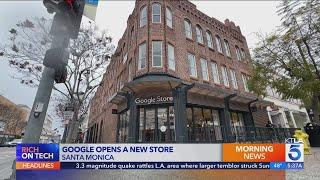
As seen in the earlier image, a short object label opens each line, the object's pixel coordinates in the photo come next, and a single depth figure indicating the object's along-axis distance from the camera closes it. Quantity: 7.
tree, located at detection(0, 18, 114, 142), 8.77
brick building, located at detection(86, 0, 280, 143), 9.50
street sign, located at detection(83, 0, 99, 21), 2.15
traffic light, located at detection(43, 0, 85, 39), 1.80
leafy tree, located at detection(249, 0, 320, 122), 7.75
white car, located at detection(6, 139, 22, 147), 29.00
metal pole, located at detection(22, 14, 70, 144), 1.64
